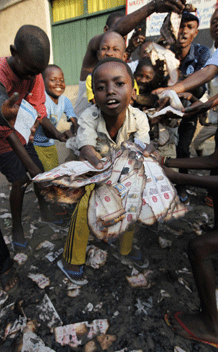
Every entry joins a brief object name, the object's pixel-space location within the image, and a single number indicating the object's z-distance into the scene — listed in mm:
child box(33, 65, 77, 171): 2703
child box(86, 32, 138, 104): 1931
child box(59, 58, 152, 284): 1395
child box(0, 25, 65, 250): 1400
